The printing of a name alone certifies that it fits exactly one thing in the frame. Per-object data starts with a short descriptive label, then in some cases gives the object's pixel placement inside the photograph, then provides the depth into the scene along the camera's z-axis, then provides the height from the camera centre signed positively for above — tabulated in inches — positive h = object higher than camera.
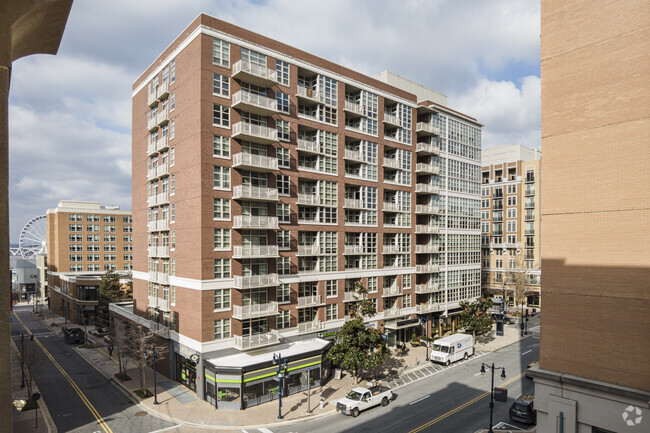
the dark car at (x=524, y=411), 1124.5 -571.9
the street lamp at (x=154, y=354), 1271.7 -477.1
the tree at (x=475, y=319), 1968.5 -515.2
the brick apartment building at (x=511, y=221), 3228.3 -9.6
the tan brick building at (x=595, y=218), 608.4 +2.1
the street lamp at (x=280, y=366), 1172.2 -471.4
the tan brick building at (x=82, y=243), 3240.7 -183.2
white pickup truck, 1174.3 -569.6
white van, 1668.3 -578.8
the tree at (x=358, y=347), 1332.4 -456.8
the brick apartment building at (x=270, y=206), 1338.6 +67.3
